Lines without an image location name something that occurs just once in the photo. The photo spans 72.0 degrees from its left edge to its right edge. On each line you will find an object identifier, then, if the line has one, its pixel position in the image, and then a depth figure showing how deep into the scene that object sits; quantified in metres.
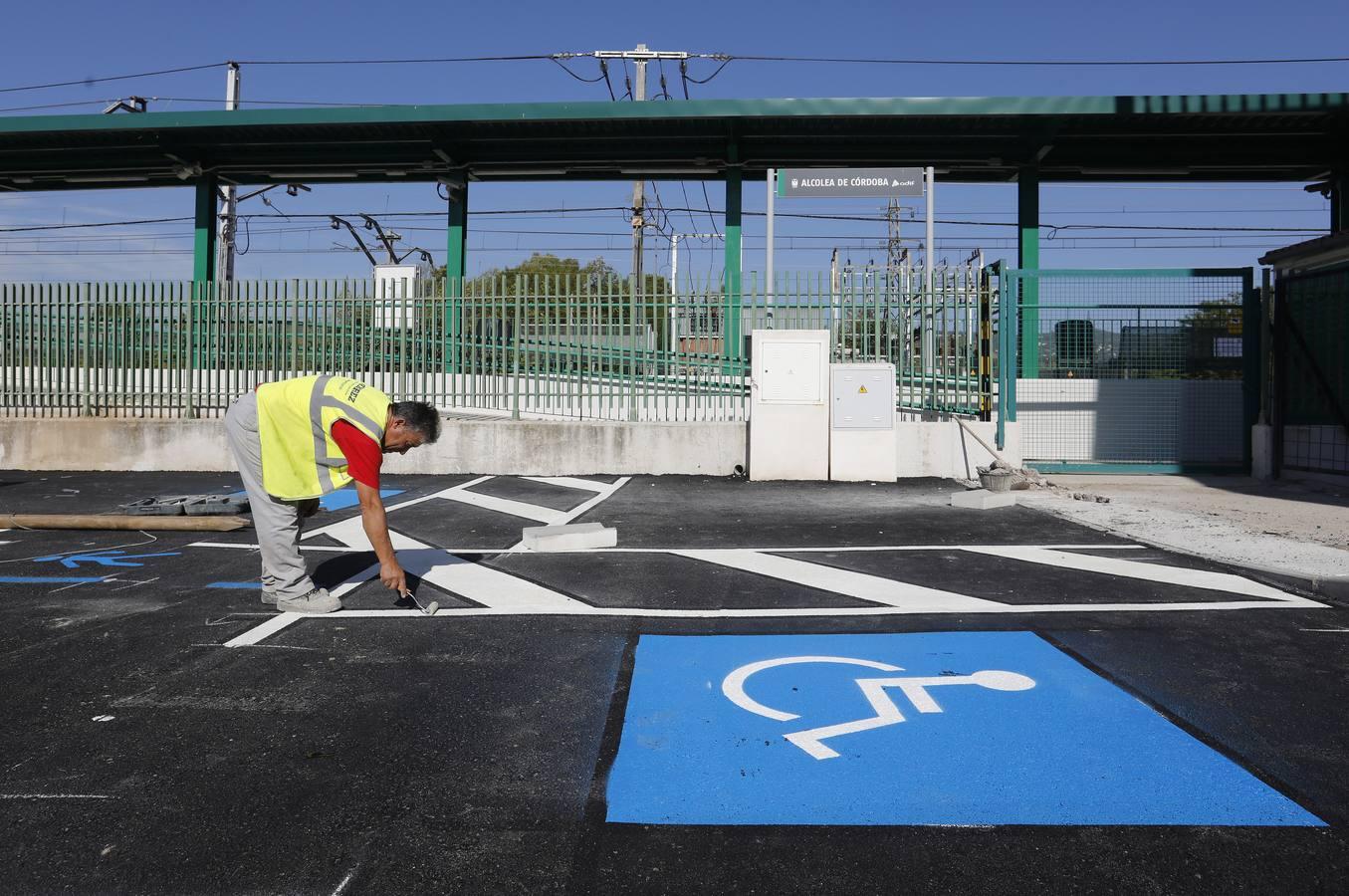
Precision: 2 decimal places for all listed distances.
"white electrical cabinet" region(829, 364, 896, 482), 12.52
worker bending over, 4.81
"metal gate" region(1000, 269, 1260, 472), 12.96
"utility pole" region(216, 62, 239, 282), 29.12
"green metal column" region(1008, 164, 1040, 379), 13.30
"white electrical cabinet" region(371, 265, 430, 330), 14.05
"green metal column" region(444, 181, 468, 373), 17.88
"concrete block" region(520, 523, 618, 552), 7.72
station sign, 15.59
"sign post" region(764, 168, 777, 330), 13.08
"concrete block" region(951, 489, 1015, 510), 10.15
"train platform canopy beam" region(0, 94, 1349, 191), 15.69
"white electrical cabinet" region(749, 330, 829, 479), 12.59
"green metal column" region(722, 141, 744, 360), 17.09
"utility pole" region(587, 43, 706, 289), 31.56
